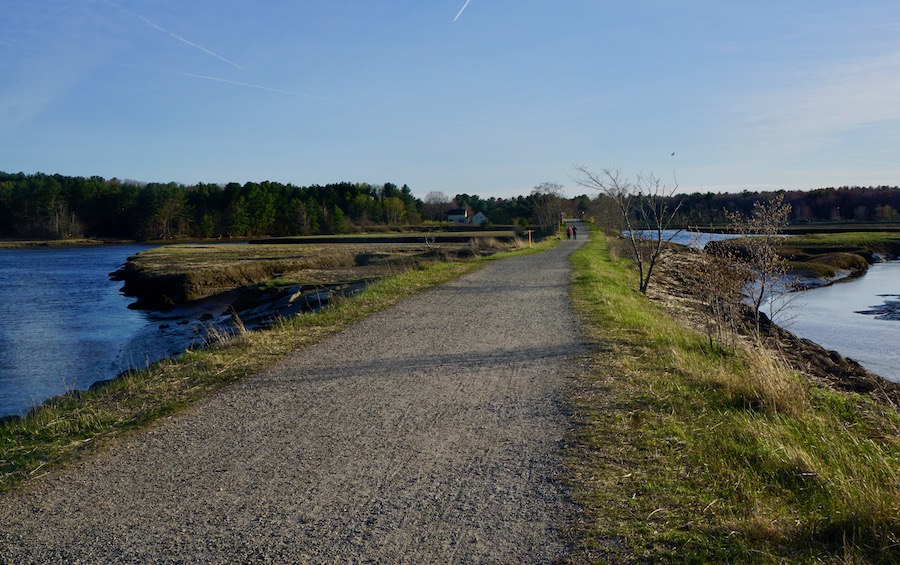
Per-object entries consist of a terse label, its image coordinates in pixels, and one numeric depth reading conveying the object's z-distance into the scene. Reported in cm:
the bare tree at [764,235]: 1115
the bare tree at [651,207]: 1859
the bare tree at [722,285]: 1138
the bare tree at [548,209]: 7050
